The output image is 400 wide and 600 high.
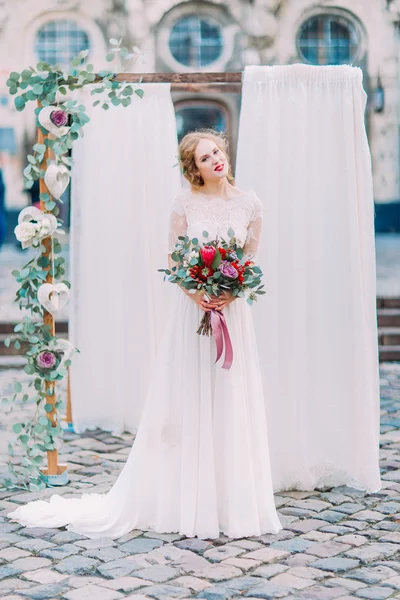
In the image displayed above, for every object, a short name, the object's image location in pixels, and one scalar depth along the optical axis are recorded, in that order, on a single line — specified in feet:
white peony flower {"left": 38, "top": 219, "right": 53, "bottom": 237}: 17.72
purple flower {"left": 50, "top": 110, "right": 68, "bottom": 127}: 17.57
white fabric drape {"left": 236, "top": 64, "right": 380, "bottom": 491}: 17.81
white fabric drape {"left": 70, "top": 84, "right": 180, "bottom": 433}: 21.88
